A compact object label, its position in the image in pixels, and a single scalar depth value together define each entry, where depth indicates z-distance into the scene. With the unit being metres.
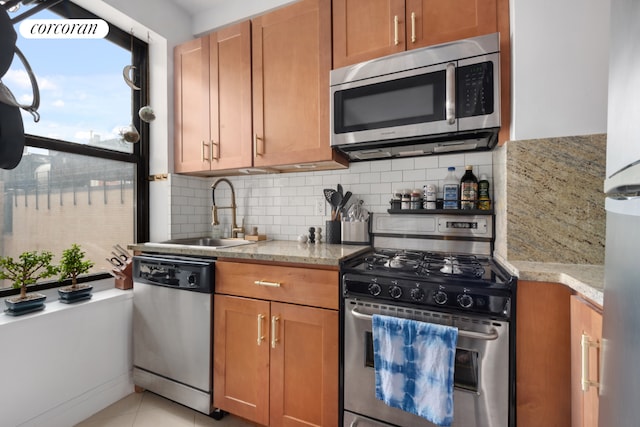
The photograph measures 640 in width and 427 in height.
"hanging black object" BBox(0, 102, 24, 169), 0.65
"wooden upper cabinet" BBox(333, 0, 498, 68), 1.36
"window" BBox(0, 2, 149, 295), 1.65
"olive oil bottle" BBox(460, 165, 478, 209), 1.58
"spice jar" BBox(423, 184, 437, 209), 1.68
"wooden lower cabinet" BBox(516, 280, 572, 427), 0.99
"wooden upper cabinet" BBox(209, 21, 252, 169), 1.92
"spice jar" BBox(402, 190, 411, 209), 1.75
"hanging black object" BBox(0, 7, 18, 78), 0.60
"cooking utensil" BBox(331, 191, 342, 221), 1.95
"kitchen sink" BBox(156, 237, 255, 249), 2.13
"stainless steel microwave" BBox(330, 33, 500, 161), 1.31
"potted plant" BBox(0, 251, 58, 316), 1.44
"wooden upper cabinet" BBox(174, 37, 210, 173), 2.08
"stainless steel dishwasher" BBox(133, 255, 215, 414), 1.59
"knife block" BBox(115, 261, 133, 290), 1.97
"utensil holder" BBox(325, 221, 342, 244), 1.92
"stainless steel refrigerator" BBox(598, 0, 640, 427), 0.41
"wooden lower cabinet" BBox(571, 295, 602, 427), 0.80
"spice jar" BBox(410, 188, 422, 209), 1.73
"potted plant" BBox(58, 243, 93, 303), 1.65
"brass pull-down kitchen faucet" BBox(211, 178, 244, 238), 2.23
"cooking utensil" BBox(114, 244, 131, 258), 2.04
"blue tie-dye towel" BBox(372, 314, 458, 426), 1.06
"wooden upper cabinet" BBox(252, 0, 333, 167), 1.68
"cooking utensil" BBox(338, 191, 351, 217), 1.94
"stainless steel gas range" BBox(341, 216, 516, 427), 1.03
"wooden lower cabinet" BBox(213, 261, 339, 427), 1.32
